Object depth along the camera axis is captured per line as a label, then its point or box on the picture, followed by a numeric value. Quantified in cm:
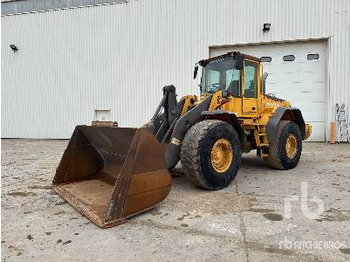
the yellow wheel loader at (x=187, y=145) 374
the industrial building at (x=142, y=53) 1203
